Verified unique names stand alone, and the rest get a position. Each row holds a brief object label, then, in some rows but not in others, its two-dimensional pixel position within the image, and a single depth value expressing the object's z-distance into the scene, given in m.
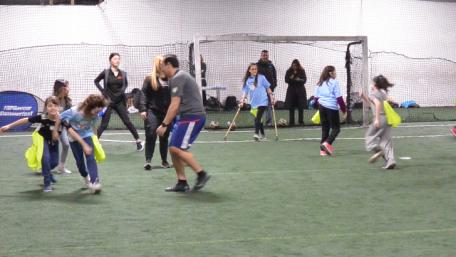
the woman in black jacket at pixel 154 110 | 11.93
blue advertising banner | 19.34
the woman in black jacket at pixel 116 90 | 14.65
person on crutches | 16.19
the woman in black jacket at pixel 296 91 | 20.56
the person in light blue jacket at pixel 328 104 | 13.59
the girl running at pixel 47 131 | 9.98
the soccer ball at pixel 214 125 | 19.34
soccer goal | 25.39
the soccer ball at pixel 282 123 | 20.06
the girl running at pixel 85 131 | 9.63
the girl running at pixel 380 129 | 11.63
